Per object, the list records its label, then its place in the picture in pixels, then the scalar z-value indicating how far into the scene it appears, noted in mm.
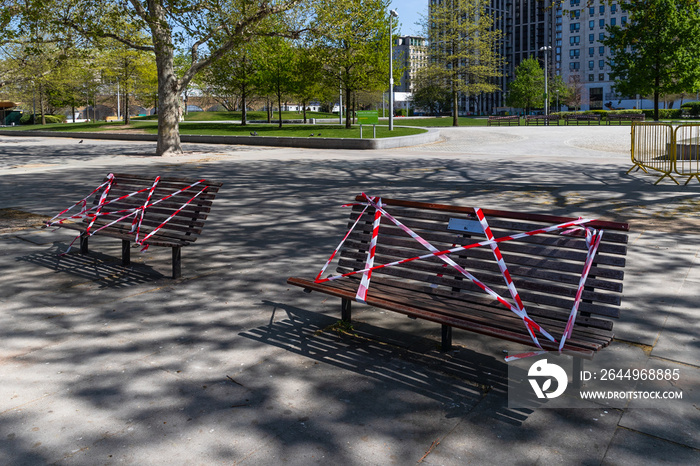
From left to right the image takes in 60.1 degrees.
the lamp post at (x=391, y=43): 31373
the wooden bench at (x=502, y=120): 49594
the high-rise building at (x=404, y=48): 137625
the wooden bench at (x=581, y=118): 45500
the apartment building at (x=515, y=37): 142500
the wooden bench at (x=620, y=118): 44138
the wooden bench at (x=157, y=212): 6492
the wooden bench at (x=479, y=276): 3836
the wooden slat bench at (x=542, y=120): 47144
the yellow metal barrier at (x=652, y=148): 16141
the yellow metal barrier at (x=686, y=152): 16284
